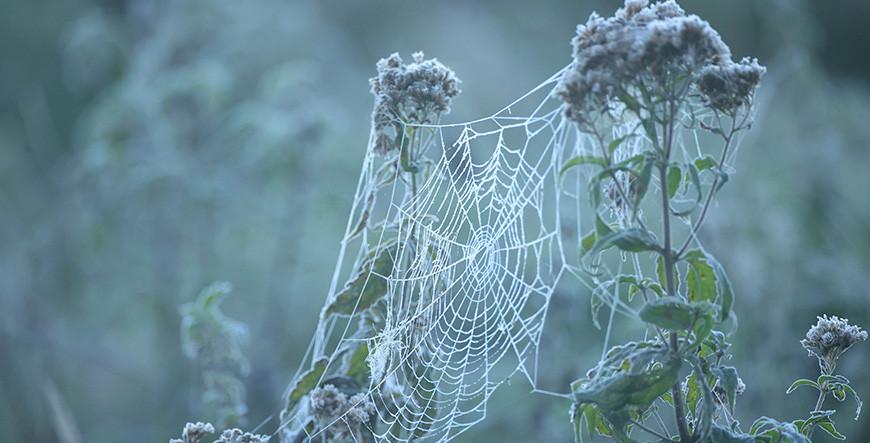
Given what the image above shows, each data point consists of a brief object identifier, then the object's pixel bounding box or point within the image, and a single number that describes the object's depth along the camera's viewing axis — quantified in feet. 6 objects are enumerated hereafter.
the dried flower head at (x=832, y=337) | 7.07
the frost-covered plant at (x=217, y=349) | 7.46
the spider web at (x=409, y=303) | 7.13
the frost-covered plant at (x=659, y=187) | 6.85
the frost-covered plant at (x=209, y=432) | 7.03
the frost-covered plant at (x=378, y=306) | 7.05
